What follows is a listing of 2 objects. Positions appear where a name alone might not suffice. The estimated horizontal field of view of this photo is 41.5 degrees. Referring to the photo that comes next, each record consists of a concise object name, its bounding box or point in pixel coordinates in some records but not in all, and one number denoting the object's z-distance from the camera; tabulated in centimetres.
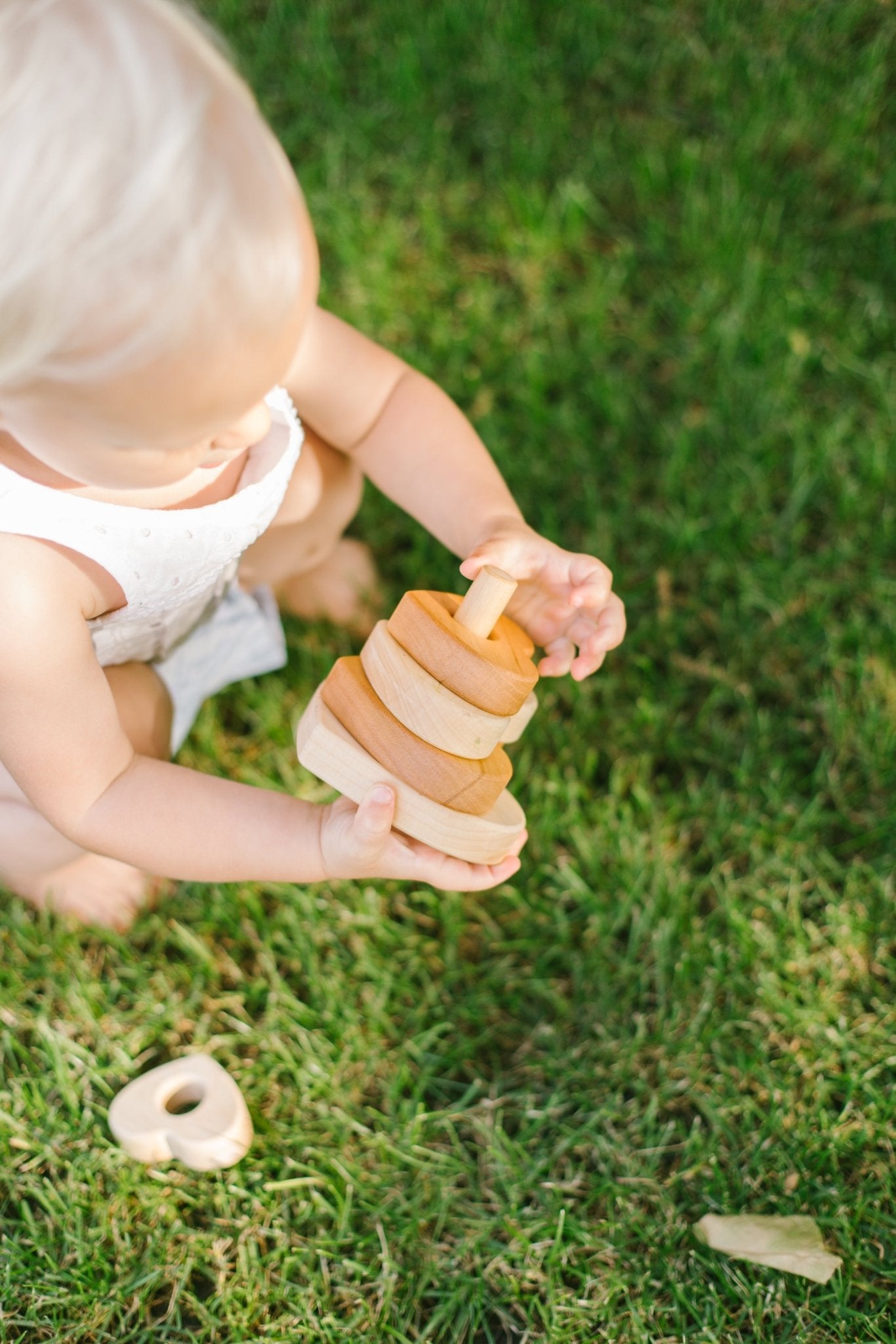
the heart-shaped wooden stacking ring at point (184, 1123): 139
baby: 85
